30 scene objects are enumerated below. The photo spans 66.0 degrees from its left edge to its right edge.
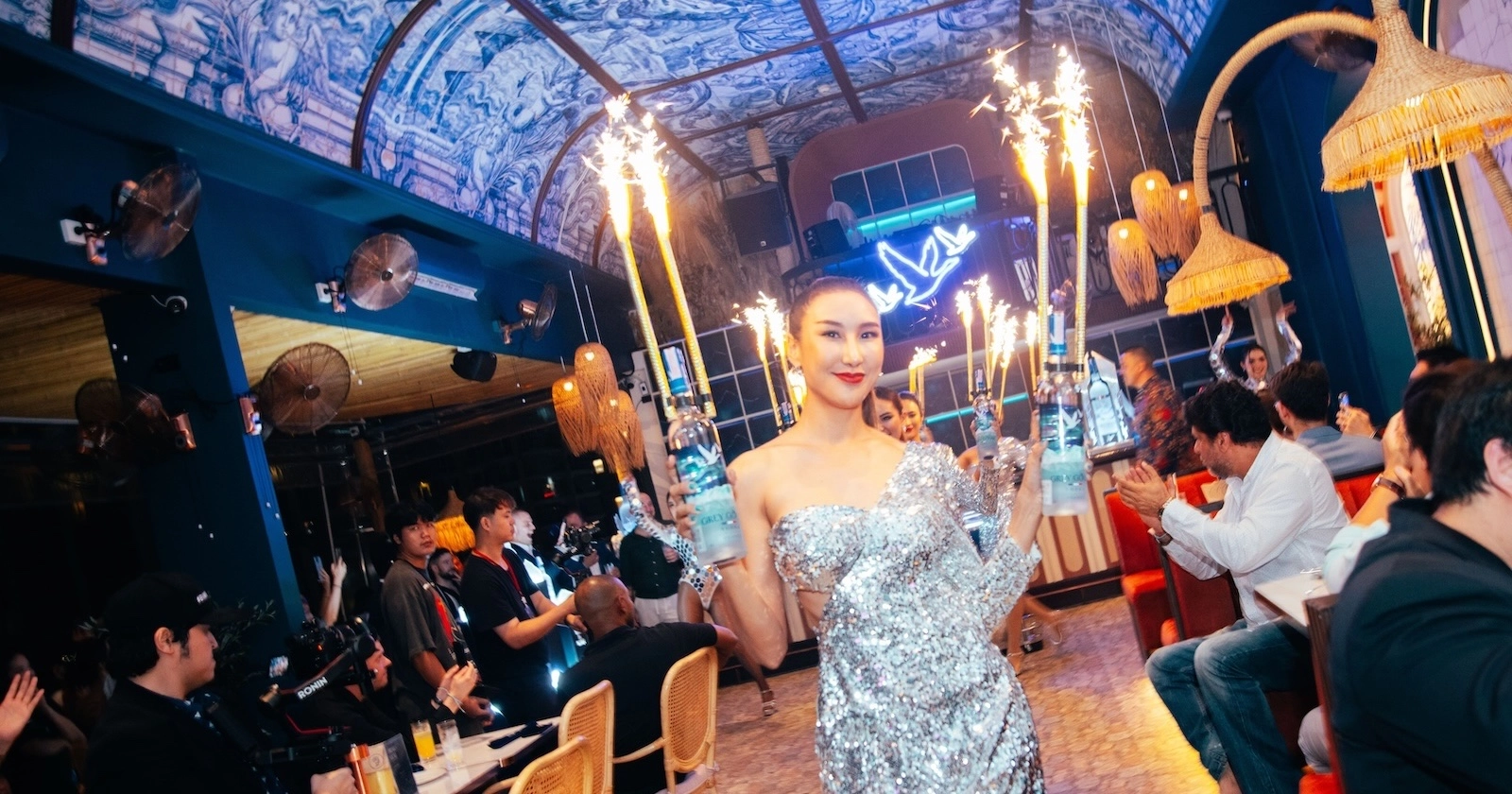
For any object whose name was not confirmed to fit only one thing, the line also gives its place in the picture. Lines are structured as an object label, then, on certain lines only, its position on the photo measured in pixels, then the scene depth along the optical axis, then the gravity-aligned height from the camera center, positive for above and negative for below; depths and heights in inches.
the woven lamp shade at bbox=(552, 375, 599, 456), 371.2 +13.9
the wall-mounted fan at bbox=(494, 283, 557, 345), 364.2 +47.3
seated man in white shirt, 133.3 -28.2
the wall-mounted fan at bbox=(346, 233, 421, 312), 259.3 +51.9
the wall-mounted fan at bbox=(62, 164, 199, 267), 182.2 +53.8
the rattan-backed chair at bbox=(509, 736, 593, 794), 119.2 -31.9
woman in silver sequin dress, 78.4 -13.4
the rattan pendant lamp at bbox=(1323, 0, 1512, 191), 123.2 +15.4
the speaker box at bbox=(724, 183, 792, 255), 434.9 +72.5
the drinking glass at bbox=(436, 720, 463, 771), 156.6 -33.1
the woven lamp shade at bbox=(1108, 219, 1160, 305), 319.6 +17.1
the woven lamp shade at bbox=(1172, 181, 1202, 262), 302.4 +22.3
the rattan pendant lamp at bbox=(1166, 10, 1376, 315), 181.2 +6.3
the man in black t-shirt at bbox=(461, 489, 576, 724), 206.1 -26.3
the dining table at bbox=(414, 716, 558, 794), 144.9 -36.0
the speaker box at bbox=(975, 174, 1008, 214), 410.9 +56.9
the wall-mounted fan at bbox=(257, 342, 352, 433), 221.0 +26.0
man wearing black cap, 115.3 -14.4
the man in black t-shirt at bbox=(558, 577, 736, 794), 169.2 -31.8
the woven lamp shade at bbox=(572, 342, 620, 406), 370.9 +26.6
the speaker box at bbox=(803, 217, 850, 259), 414.9 +56.3
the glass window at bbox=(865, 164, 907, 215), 449.7 +74.8
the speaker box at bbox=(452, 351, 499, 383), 346.9 +35.2
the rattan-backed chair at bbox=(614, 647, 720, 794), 166.7 -41.6
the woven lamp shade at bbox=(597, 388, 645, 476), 378.6 +6.1
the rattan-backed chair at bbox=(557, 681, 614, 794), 148.9 -34.2
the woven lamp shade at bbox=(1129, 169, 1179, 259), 297.1 +28.6
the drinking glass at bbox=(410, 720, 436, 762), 166.1 -33.9
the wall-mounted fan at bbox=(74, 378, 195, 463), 189.6 +24.0
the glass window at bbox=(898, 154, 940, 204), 447.2 +73.8
